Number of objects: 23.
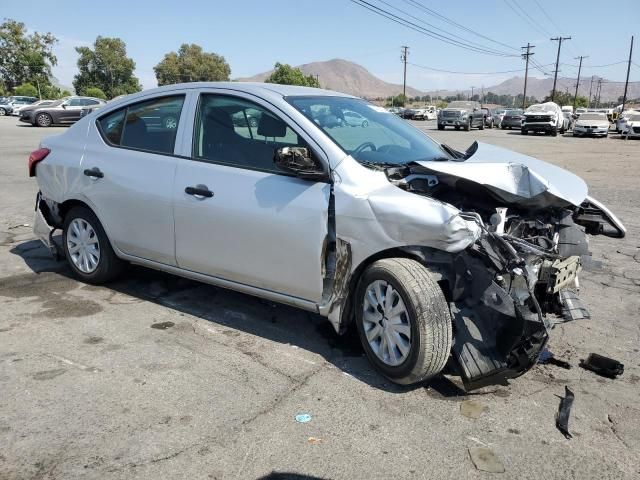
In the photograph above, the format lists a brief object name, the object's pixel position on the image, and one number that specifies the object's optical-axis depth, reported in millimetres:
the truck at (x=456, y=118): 37406
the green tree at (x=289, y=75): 79000
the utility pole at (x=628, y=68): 72175
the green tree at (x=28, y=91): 60769
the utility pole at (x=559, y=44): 77875
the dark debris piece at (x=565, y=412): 3008
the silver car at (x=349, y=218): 3266
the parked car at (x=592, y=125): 33875
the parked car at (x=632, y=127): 32281
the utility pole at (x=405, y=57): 91000
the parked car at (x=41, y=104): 29916
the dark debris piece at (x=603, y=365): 3613
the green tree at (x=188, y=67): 103125
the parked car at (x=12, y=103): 43812
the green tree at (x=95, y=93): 60188
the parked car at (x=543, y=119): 35000
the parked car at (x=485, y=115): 40644
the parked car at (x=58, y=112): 29198
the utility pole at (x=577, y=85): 103750
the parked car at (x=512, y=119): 41097
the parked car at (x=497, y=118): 47362
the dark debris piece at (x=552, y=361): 3758
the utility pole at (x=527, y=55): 77250
